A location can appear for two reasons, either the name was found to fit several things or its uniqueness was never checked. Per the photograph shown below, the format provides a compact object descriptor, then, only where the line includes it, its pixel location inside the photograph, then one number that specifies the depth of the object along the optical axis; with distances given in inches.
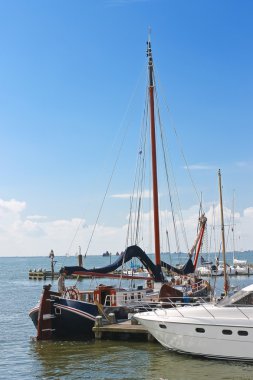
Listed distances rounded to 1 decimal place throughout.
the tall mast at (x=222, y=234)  1286.4
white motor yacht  722.2
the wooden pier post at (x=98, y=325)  954.7
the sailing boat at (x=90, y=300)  982.4
